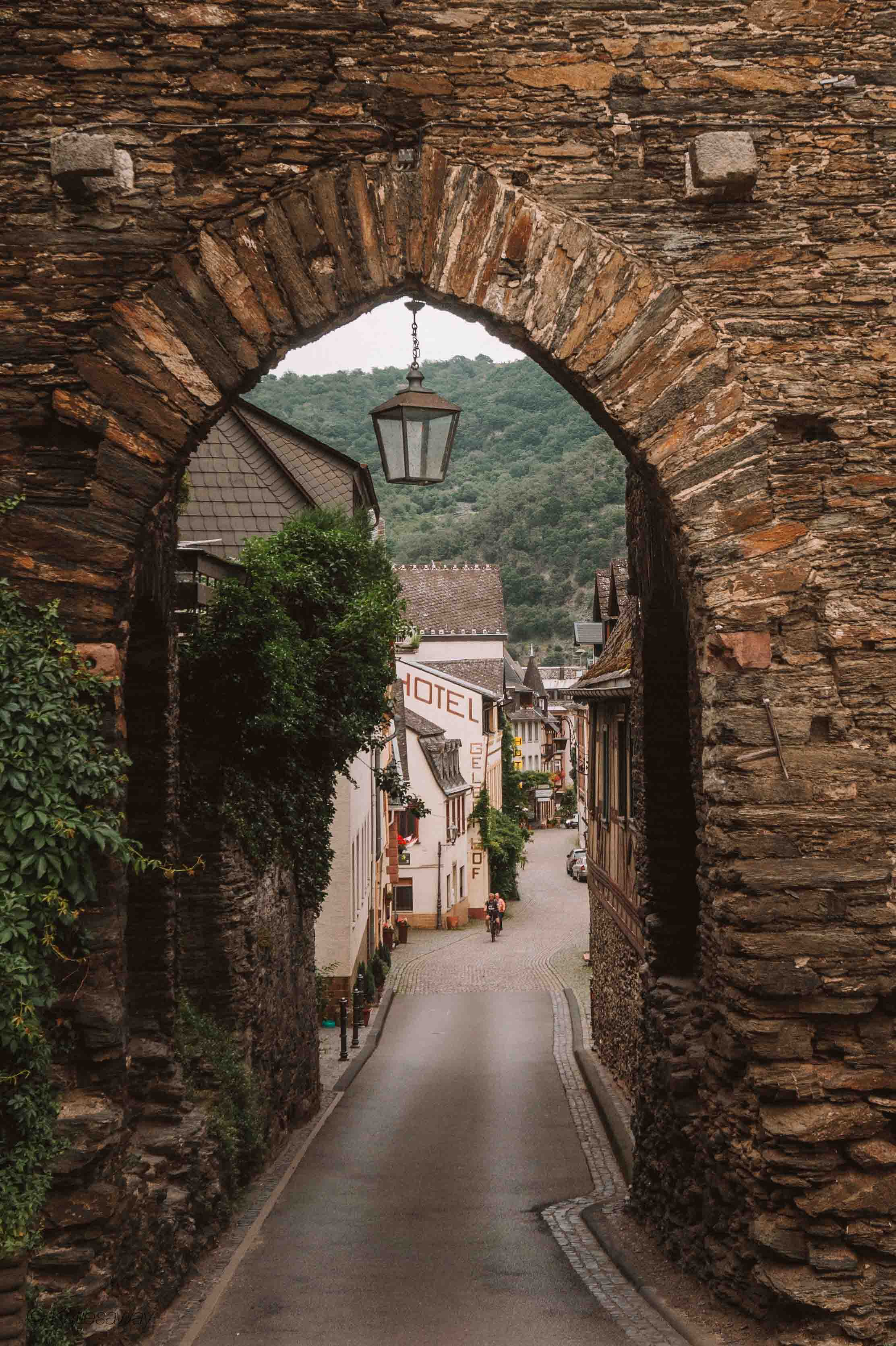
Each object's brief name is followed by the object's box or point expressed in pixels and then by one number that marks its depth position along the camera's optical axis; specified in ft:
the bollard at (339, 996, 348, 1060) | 58.90
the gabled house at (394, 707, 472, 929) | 105.81
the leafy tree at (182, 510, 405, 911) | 32.86
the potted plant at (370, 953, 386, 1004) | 78.69
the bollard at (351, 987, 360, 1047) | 62.80
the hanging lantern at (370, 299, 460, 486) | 23.70
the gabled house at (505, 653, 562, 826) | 203.62
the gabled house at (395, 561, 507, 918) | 123.13
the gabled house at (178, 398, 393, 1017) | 50.80
